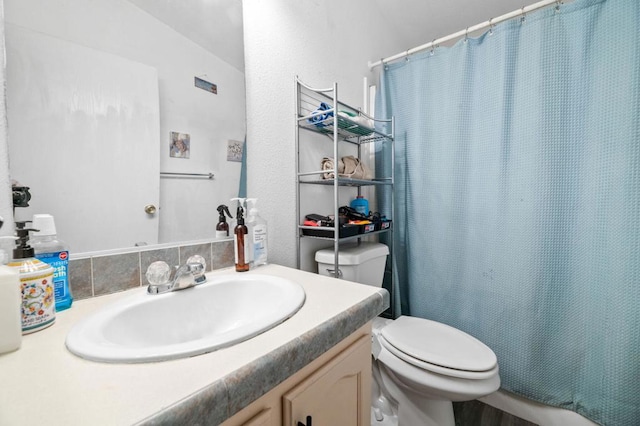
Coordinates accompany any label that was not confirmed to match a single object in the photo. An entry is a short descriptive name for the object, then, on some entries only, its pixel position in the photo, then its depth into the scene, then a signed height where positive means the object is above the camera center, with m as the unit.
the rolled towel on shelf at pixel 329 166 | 1.11 +0.16
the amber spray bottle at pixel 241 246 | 0.79 -0.13
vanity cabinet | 0.39 -0.33
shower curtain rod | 1.10 +0.82
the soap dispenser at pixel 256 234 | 0.83 -0.10
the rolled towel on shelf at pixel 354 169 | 1.18 +0.16
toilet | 0.86 -0.57
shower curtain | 0.98 +0.00
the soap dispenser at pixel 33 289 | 0.43 -0.14
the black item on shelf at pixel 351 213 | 1.23 -0.05
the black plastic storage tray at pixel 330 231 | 1.03 -0.12
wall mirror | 0.53 +0.22
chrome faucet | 0.60 -0.17
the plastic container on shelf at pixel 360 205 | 1.37 -0.01
